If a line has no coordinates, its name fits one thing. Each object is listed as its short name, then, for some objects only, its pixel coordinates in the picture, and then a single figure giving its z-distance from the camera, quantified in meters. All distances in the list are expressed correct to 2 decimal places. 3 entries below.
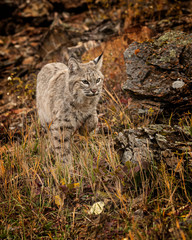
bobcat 8.49
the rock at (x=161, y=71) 7.92
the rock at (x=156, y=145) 5.19
